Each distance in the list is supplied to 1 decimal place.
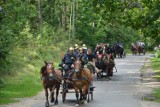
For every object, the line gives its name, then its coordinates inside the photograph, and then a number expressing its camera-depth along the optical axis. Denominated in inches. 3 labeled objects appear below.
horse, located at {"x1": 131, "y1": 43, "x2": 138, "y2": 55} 2698.3
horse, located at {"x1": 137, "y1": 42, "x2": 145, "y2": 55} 2712.6
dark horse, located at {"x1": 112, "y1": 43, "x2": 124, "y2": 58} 2267.1
